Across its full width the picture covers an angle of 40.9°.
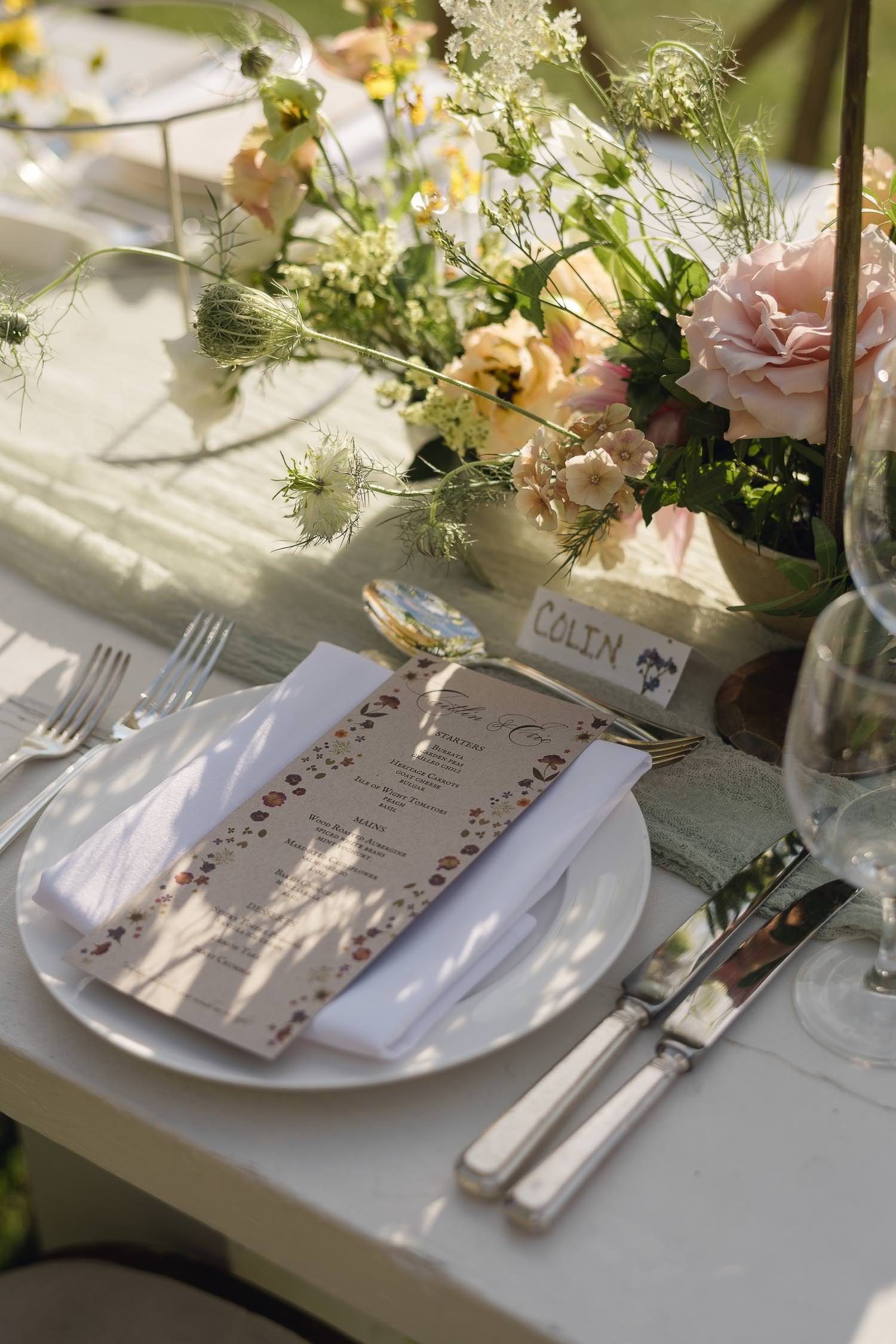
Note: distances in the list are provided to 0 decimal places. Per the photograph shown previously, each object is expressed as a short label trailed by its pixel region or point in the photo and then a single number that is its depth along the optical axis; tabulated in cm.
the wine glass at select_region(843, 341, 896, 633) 56
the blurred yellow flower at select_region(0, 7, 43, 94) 160
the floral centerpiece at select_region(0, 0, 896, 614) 68
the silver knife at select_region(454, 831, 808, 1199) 49
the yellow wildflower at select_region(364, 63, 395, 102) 93
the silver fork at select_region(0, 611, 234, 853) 71
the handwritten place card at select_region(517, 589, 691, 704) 82
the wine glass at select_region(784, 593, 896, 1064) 52
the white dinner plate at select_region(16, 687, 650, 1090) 52
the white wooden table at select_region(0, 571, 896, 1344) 47
